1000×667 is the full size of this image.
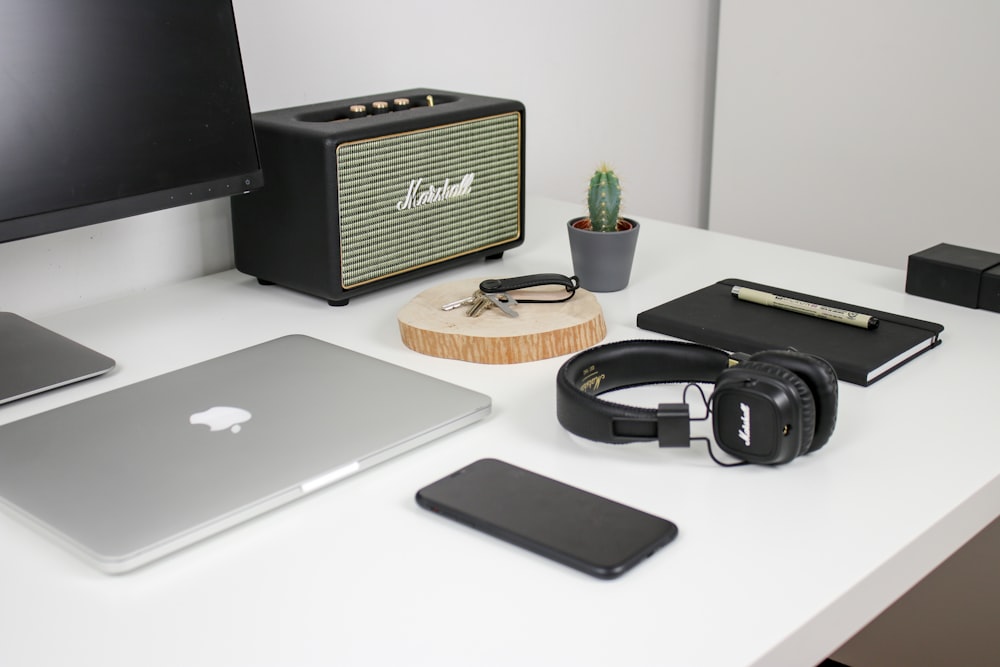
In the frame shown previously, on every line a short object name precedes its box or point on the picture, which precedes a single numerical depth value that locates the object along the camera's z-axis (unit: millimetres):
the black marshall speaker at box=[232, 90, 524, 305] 1156
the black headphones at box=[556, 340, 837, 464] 800
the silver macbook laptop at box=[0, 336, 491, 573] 744
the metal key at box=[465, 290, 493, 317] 1105
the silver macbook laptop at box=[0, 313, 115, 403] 983
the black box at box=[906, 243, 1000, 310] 1180
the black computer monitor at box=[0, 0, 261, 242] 952
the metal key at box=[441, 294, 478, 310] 1123
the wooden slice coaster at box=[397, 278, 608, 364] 1039
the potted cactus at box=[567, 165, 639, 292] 1222
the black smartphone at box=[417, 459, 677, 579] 710
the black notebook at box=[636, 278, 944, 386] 1008
